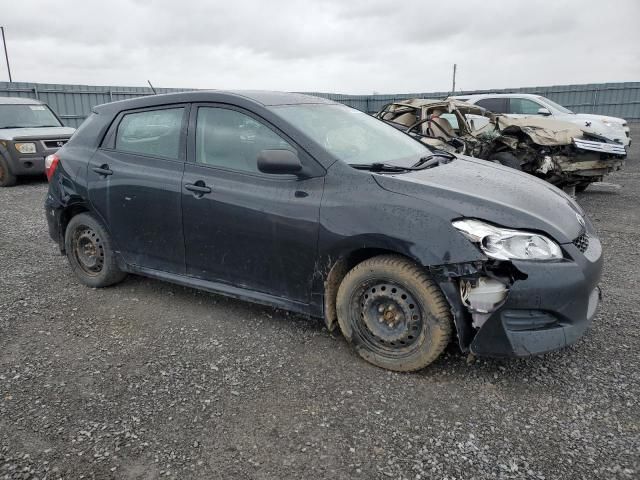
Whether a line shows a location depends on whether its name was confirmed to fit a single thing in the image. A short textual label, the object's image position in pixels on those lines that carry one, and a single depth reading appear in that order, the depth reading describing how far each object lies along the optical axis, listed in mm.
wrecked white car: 7836
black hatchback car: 2689
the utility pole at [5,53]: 32088
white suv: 11239
